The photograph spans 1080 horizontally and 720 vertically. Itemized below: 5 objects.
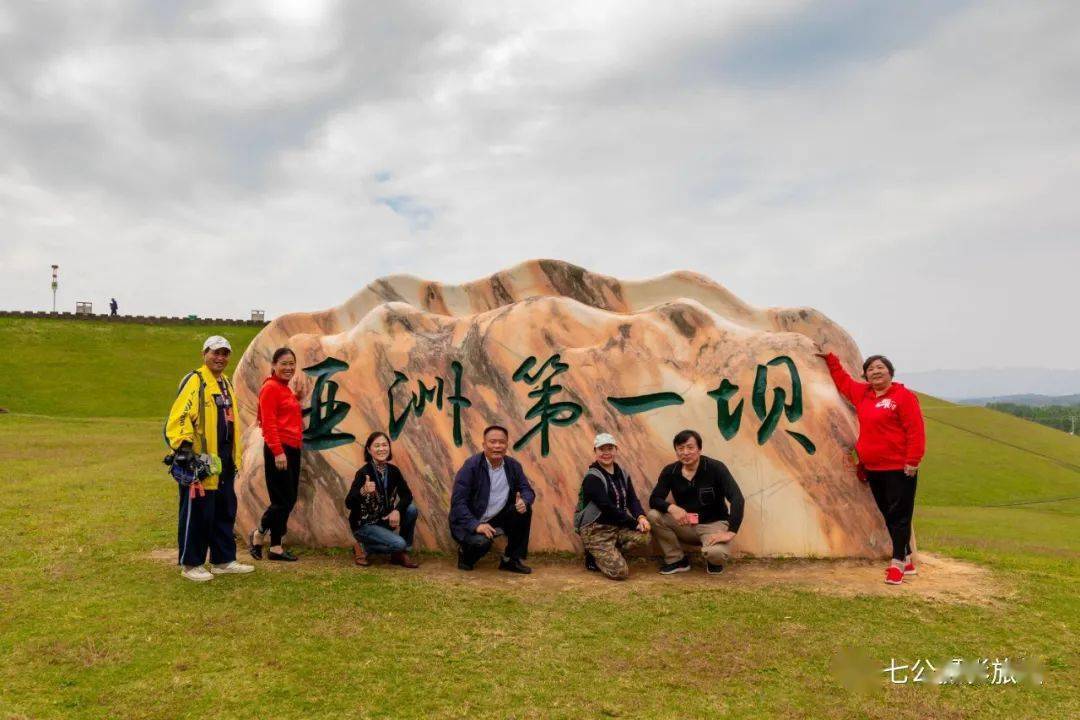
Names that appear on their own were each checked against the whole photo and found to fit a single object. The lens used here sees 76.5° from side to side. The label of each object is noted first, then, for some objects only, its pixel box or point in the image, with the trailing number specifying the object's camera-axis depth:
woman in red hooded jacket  5.42
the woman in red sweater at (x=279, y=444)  5.76
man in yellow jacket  5.15
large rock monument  6.04
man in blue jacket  5.69
